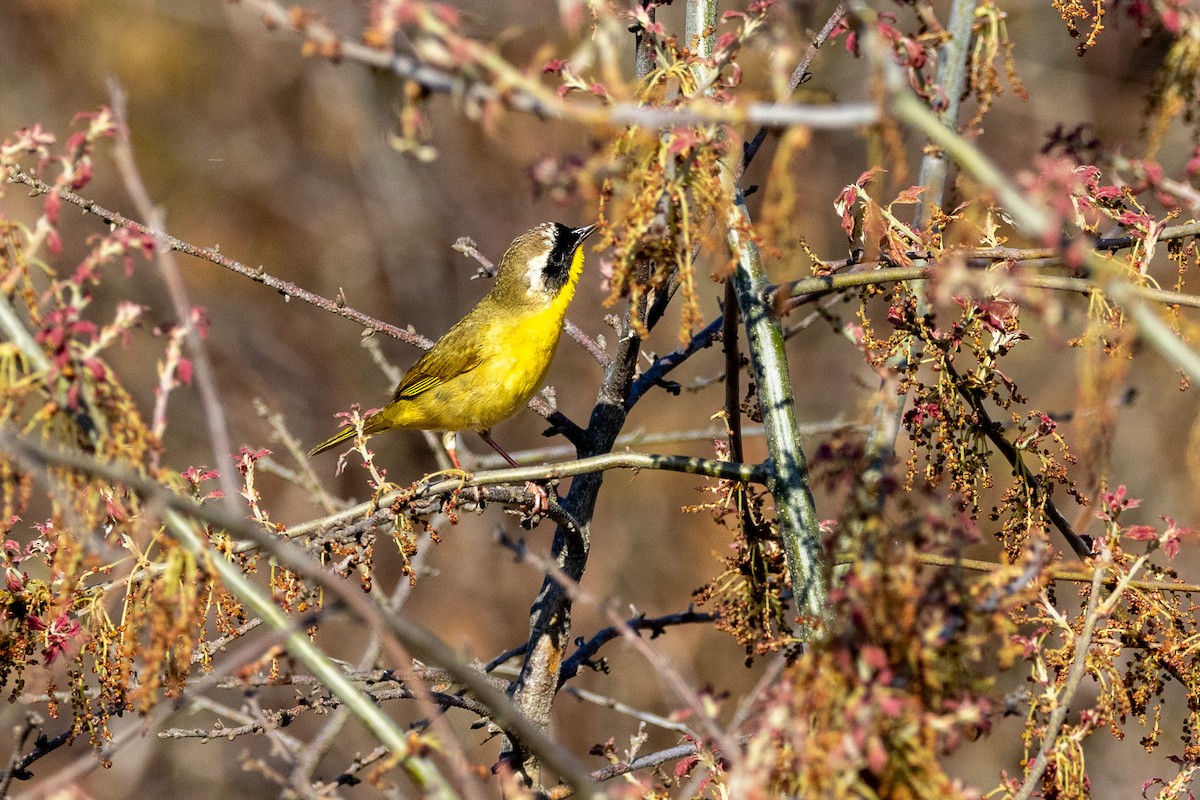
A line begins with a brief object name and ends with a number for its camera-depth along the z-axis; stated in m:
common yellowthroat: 9.68
